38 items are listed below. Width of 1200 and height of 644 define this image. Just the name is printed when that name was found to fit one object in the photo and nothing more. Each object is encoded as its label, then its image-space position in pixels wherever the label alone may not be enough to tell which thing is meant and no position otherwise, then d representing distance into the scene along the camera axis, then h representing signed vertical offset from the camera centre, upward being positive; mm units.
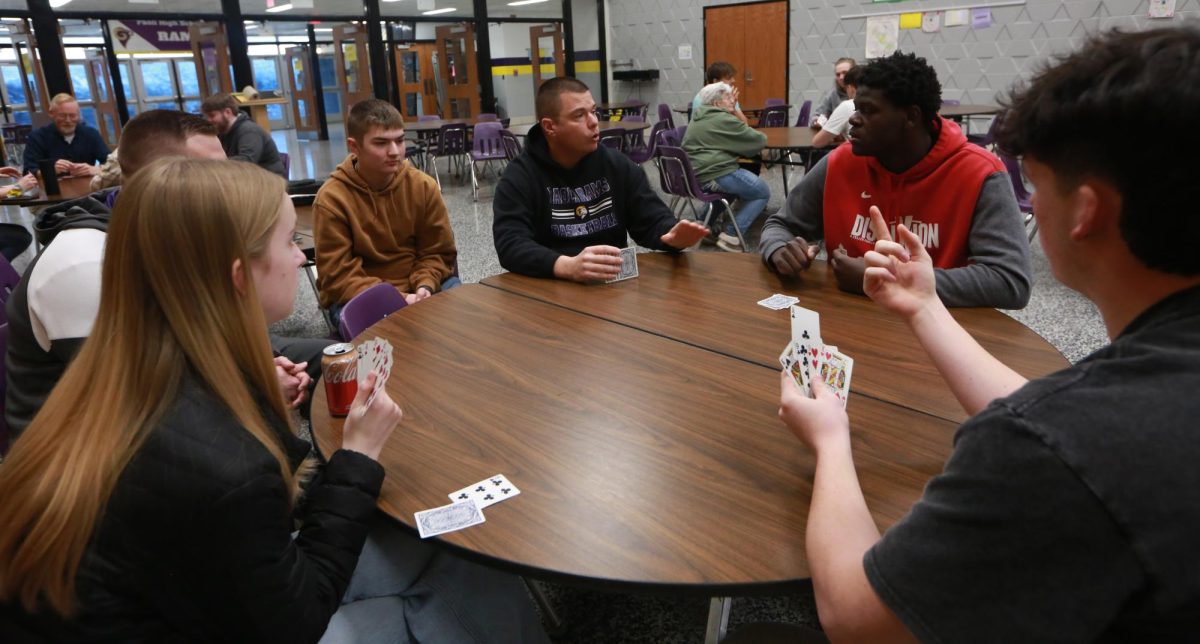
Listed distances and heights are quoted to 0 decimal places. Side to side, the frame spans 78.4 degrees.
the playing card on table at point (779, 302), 1970 -532
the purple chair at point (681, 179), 5254 -535
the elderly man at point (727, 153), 5531 -382
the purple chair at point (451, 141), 8438 -287
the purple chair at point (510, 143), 7758 -316
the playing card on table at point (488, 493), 1151 -578
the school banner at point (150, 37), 8516 +1077
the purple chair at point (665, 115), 9188 -132
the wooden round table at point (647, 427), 1022 -567
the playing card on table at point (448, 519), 1087 -584
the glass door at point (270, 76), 15102 +982
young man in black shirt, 605 -297
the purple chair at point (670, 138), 6609 -295
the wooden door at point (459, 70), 11352 +680
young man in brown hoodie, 2945 -411
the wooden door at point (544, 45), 12281 +1050
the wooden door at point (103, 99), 8586 +394
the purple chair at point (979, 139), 6728 -459
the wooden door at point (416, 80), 10914 +539
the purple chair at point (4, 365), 1812 -540
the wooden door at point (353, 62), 10258 +789
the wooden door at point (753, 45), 10766 +798
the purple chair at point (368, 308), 2227 -571
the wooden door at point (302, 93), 13211 +522
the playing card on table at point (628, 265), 2309 -483
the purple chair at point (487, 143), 8234 -331
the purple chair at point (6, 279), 2570 -481
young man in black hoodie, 2740 -301
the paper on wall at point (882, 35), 9508 +729
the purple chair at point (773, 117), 9000 -216
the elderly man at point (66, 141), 5707 -49
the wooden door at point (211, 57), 8859 +822
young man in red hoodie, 1914 -300
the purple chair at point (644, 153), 7871 -498
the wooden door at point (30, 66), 7703 +739
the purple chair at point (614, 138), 7509 -310
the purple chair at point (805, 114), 9664 -221
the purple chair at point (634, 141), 7914 -368
